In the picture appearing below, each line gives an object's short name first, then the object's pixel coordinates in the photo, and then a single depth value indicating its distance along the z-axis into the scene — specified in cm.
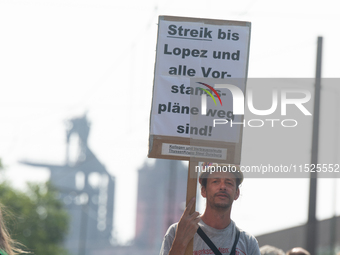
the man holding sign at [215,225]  770
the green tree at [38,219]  7025
